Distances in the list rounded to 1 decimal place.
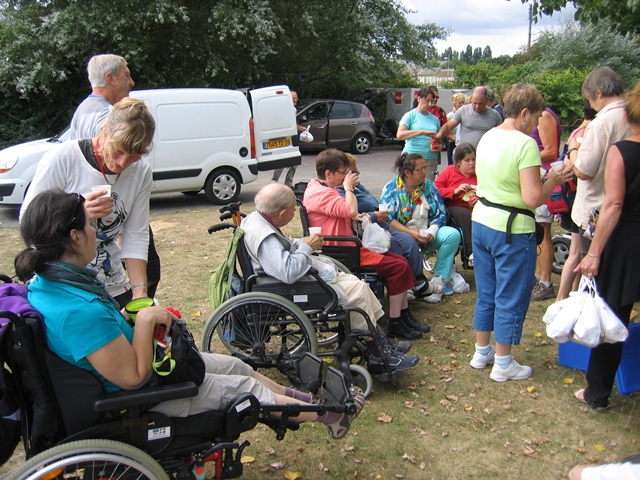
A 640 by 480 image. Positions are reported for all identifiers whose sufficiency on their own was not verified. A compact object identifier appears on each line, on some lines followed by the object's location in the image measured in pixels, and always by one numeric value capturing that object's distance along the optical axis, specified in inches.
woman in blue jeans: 140.6
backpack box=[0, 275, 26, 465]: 86.8
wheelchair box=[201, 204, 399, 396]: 145.0
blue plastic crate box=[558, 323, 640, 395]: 137.6
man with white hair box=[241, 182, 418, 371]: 147.2
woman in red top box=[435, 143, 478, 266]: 227.6
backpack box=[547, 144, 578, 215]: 202.5
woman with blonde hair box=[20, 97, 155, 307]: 107.2
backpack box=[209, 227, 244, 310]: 152.6
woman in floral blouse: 213.8
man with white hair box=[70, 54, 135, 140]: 139.1
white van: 348.2
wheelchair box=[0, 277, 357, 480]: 85.4
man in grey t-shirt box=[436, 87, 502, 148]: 278.1
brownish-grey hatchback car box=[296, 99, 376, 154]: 655.1
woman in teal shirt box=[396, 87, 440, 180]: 287.6
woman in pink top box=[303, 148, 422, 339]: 179.5
